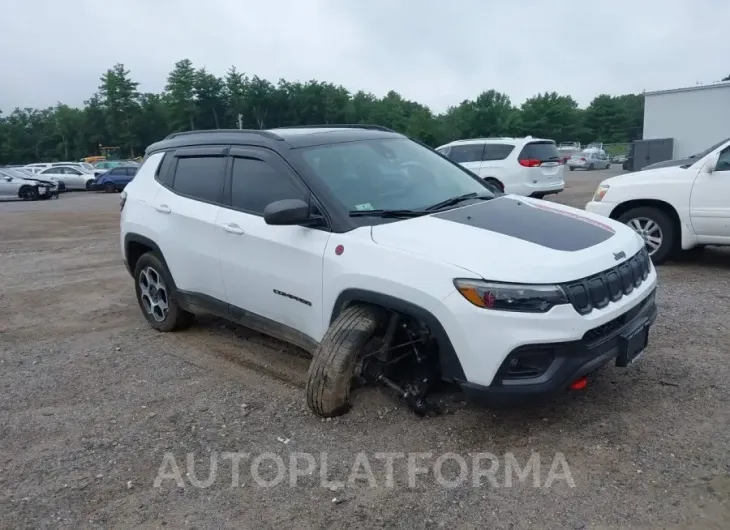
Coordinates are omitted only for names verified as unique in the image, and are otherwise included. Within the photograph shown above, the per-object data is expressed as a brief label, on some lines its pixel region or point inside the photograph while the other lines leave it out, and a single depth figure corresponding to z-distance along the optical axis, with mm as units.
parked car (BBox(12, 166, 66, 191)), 28694
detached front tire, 3736
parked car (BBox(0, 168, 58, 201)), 27750
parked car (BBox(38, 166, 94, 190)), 33625
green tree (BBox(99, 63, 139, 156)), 76625
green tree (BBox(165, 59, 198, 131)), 76062
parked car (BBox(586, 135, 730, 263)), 7199
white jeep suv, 3270
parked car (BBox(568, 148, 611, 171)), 41719
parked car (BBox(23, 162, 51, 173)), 35084
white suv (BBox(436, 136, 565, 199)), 15250
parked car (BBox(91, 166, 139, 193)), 31609
